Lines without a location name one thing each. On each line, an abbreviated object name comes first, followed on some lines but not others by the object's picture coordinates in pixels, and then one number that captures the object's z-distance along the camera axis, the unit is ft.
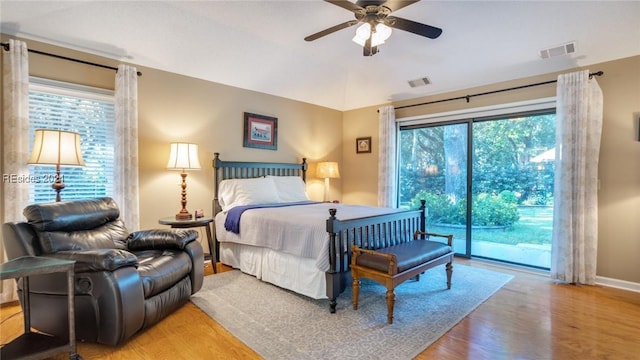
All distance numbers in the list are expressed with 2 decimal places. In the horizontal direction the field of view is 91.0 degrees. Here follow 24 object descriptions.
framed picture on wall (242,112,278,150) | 15.30
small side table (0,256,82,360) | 5.78
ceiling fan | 7.82
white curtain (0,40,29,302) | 9.07
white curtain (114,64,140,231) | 11.02
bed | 9.09
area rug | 7.05
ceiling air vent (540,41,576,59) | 11.19
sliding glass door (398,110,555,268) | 13.47
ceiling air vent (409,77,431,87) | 15.26
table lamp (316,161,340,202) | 17.81
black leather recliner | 6.71
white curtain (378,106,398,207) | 17.21
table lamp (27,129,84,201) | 8.36
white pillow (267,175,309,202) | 14.95
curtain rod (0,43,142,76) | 9.11
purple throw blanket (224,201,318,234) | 12.05
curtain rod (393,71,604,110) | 11.56
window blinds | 10.05
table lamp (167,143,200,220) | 11.84
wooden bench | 8.17
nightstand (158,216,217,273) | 11.18
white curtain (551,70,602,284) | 11.43
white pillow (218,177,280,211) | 13.26
